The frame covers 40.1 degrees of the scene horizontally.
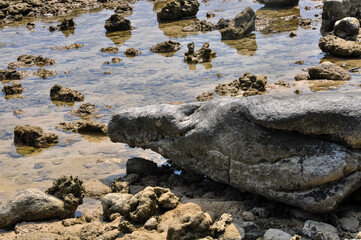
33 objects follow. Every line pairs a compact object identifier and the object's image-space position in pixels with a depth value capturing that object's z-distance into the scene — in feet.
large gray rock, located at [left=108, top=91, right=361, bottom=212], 18.38
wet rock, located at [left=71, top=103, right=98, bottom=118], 38.55
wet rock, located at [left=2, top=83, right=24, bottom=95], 44.93
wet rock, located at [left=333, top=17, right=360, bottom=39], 48.65
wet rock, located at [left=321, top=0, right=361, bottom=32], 52.80
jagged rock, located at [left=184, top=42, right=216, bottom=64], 49.06
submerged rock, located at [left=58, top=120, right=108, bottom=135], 34.88
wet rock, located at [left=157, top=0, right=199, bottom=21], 68.33
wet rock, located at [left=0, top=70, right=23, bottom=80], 48.83
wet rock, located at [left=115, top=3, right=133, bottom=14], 76.85
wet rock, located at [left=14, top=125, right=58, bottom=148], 33.86
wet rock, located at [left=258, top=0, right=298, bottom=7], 68.80
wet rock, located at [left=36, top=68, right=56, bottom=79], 49.00
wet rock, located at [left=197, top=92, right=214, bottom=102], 38.75
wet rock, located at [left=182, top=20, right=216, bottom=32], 62.03
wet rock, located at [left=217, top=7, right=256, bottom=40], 56.44
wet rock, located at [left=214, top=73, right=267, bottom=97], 39.33
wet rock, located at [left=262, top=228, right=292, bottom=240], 17.12
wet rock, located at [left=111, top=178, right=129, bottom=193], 23.76
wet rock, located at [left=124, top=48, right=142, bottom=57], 53.67
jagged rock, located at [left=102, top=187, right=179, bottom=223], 20.34
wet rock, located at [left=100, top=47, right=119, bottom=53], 55.62
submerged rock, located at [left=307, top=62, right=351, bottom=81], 39.96
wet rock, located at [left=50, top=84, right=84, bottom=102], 41.83
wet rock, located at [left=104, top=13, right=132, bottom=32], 64.85
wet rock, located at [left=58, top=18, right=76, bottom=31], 68.33
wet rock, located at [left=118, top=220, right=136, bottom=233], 19.76
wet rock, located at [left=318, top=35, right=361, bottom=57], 44.75
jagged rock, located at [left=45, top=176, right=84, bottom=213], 22.74
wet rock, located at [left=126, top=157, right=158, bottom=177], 25.90
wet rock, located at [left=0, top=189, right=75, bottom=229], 21.50
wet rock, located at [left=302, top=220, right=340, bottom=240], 16.98
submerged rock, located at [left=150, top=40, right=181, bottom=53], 54.39
